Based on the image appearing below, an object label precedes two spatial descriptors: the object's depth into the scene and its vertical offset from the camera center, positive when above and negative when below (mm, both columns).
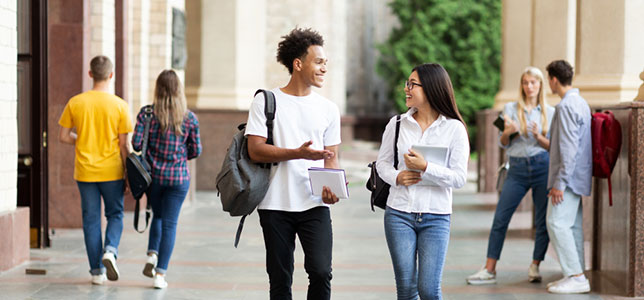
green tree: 40094 +1617
